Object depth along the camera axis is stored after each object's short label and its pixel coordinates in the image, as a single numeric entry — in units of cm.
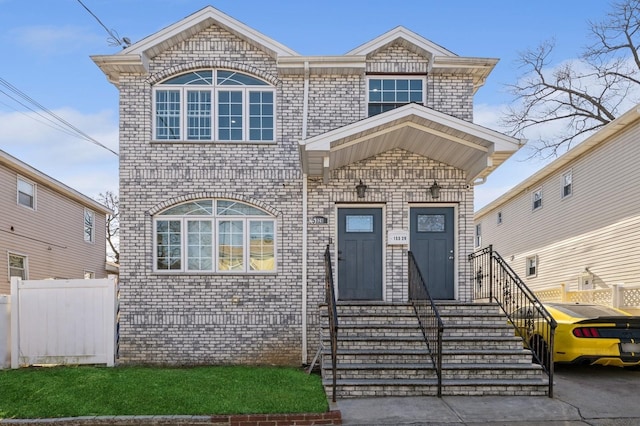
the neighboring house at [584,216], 1262
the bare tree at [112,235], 3356
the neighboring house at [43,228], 1467
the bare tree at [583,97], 2053
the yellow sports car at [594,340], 764
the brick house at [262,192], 927
